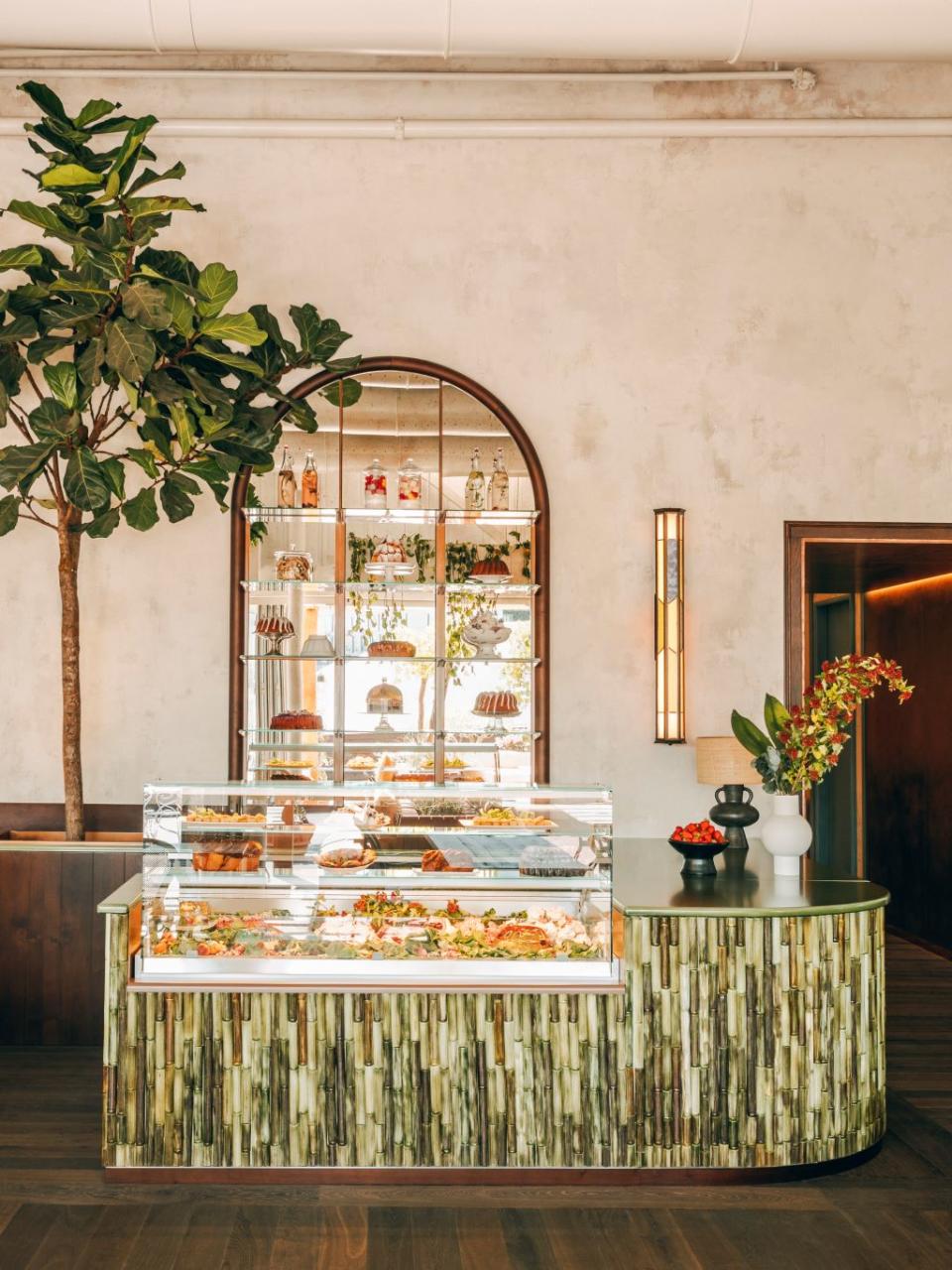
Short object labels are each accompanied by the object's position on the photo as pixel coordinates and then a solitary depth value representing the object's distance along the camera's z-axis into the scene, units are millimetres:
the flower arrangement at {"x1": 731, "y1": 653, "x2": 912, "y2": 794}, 4145
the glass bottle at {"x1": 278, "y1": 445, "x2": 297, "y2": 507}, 5410
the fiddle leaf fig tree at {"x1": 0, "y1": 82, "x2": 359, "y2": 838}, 4379
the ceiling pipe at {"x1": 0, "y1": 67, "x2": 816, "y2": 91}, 5492
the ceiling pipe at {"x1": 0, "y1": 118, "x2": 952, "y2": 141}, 5469
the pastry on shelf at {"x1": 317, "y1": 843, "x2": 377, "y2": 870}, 3609
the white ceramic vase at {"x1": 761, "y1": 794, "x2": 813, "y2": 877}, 4082
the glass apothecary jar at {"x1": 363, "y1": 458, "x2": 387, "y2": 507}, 5402
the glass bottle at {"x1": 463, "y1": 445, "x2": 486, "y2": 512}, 5441
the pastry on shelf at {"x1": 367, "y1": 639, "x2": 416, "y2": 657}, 5391
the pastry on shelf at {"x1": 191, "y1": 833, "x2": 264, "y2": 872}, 3625
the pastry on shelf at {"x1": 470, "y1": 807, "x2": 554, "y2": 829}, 3555
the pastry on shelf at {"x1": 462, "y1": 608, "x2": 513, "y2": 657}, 5414
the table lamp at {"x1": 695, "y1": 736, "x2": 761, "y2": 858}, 4625
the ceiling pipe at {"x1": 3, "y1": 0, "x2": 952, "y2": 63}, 4902
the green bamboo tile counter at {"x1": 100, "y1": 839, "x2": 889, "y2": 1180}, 3609
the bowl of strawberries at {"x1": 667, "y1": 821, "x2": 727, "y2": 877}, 4172
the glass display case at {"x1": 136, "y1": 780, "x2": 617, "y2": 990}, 3576
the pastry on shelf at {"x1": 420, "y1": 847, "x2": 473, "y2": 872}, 3658
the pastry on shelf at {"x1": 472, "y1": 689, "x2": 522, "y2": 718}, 5430
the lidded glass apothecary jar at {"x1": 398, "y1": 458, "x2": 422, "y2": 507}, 5407
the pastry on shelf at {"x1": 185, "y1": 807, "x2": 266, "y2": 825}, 3578
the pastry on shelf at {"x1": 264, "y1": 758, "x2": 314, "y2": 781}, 5371
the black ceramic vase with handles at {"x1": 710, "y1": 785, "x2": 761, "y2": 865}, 4605
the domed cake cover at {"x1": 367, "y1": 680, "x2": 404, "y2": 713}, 5418
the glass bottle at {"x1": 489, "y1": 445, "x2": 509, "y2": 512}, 5469
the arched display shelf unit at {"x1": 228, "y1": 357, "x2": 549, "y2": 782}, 5426
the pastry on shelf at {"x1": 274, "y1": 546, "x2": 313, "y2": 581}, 5406
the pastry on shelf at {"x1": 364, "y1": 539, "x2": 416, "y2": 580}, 5406
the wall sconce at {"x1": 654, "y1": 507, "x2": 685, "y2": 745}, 5359
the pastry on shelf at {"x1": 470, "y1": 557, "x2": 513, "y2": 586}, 5387
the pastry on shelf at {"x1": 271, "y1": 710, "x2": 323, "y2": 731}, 5363
